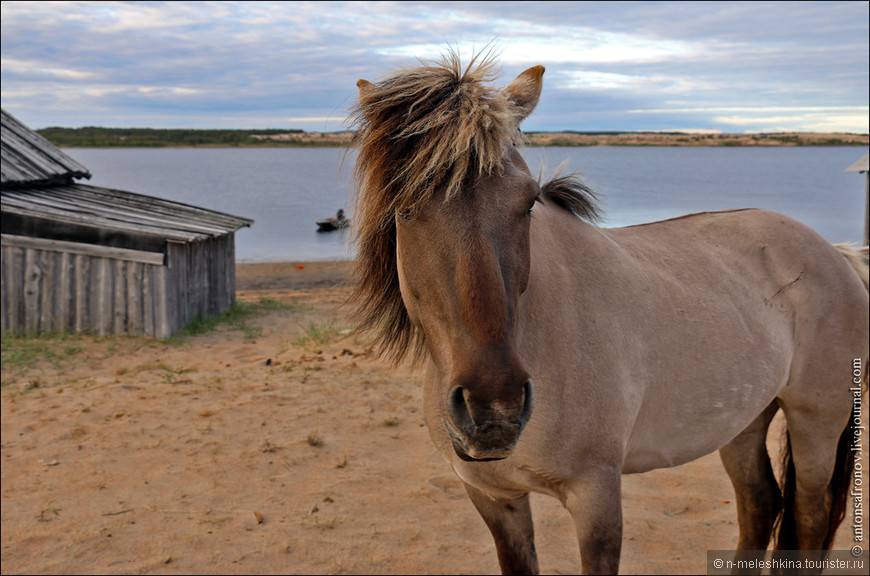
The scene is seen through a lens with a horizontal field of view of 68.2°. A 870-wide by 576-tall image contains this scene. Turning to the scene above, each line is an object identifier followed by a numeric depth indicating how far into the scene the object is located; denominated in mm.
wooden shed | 9484
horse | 1729
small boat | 27425
